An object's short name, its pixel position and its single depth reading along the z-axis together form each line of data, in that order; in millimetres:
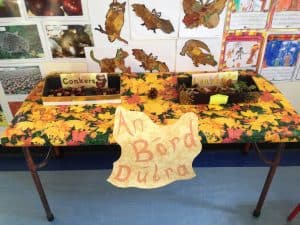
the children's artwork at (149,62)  1271
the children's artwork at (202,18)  1147
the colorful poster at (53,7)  1119
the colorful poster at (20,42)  1187
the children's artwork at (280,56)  1254
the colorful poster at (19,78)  1307
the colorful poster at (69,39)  1188
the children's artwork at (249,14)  1148
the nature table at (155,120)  961
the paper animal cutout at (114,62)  1271
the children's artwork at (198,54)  1247
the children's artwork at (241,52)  1245
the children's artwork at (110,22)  1138
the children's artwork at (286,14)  1159
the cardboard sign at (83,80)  1196
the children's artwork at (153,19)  1144
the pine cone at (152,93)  1145
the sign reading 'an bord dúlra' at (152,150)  964
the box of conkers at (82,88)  1104
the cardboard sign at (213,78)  1196
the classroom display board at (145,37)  1148
